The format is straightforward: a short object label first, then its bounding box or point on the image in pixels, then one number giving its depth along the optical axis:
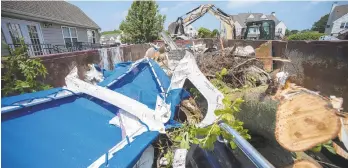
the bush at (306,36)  25.38
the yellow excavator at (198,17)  11.08
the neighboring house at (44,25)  7.87
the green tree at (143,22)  16.92
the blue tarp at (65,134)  1.60
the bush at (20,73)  2.50
